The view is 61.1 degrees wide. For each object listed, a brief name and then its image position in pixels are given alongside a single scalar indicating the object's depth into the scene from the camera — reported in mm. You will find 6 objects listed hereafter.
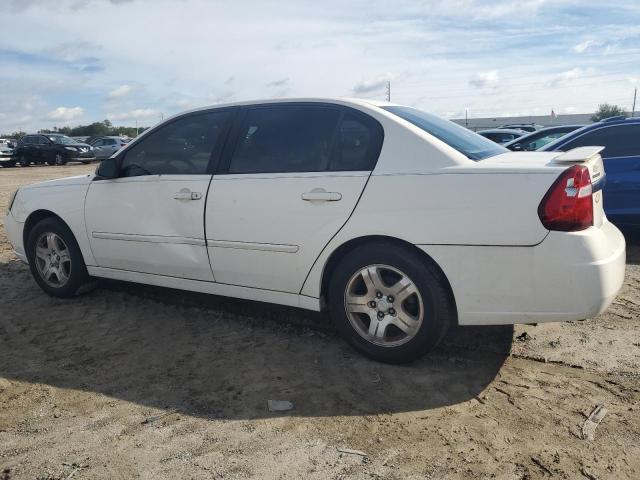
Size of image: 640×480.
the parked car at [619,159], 6016
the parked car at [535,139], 8492
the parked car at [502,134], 15023
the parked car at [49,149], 26266
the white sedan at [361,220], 2896
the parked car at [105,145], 27828
